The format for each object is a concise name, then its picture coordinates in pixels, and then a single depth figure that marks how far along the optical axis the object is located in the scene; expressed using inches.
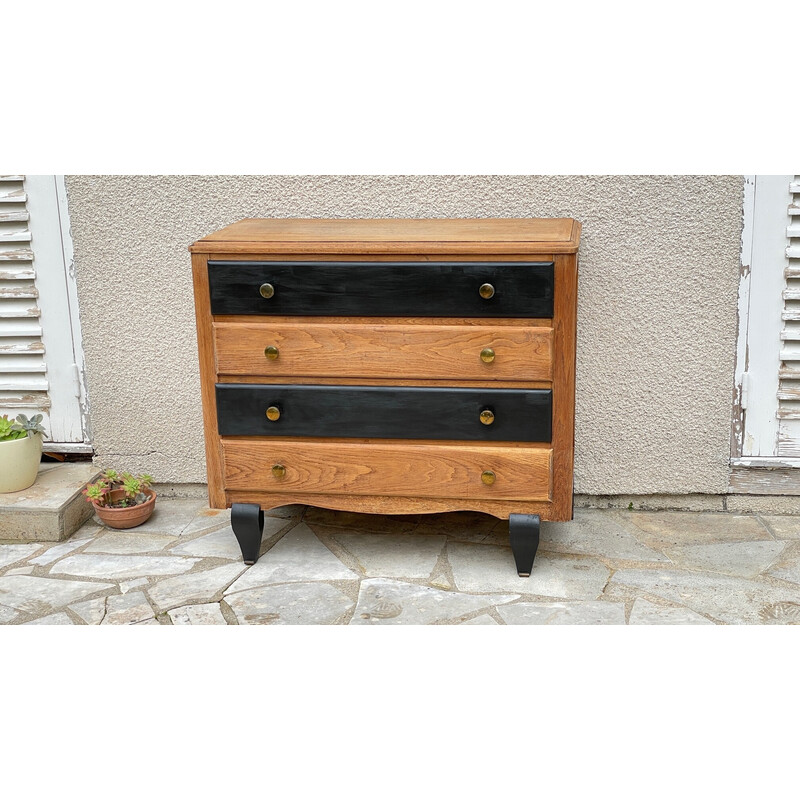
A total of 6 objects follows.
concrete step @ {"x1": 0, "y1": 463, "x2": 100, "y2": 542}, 142.9
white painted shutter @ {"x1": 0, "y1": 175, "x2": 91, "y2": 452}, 149.9
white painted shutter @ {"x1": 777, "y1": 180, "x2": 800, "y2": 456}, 138.4
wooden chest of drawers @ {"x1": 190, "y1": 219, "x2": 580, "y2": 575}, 118.6
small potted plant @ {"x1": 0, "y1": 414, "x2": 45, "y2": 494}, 146.3
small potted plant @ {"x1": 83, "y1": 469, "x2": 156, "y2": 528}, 145.9
